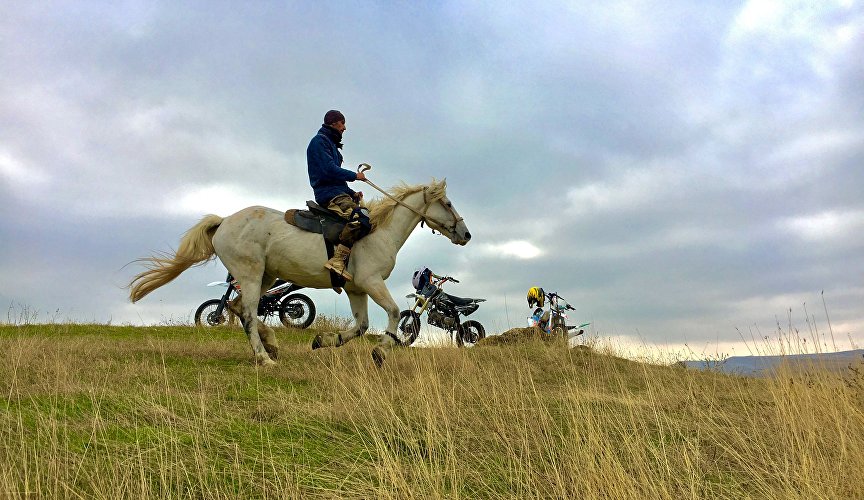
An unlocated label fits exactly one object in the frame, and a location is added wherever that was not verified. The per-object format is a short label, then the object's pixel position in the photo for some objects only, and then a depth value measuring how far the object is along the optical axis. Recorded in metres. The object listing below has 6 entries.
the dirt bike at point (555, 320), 14.04
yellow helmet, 14.22
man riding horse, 8.34
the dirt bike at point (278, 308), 15.26
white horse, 8.40
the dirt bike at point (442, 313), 14.30
